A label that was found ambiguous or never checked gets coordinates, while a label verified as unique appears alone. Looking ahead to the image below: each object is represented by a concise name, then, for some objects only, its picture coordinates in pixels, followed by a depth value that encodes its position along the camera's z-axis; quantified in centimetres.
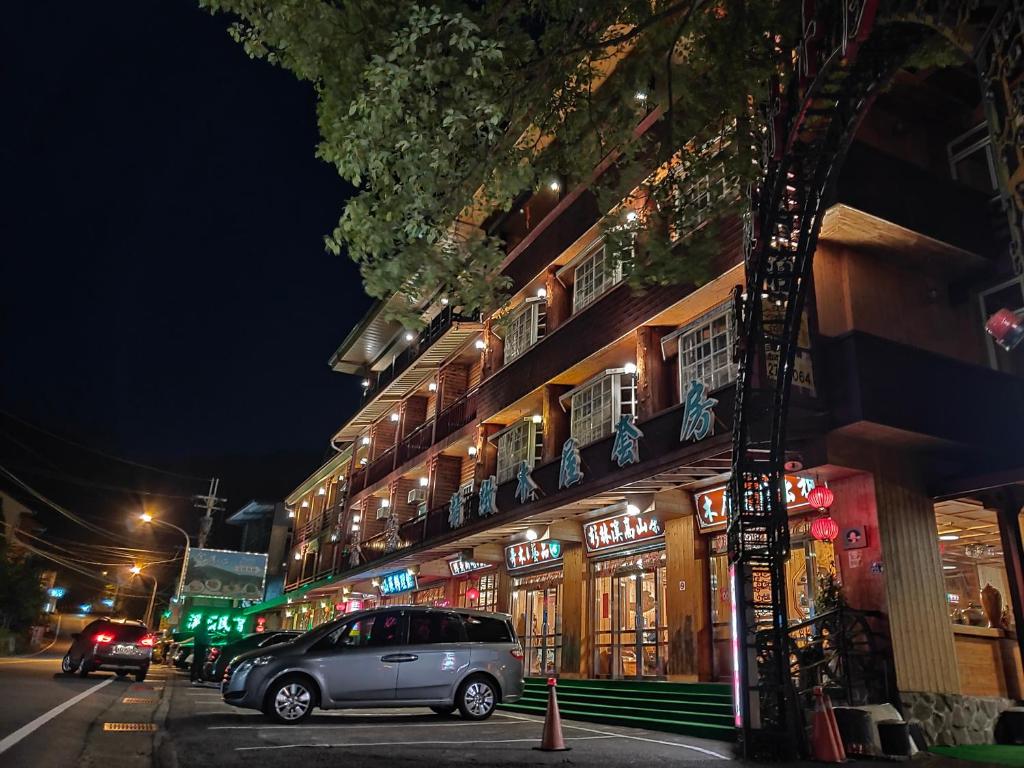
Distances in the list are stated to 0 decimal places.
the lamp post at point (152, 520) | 3190
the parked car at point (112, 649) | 1780
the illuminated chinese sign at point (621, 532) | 1538
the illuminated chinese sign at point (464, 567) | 2246
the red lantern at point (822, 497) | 1124
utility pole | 4009
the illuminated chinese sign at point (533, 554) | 1839
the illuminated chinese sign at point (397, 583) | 2639
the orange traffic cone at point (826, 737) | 771
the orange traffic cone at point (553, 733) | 815
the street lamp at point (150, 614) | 5778
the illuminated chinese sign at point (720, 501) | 1210
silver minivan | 1016
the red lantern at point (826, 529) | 1120
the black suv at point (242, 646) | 1622
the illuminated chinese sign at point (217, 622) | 2731
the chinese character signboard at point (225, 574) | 3038
